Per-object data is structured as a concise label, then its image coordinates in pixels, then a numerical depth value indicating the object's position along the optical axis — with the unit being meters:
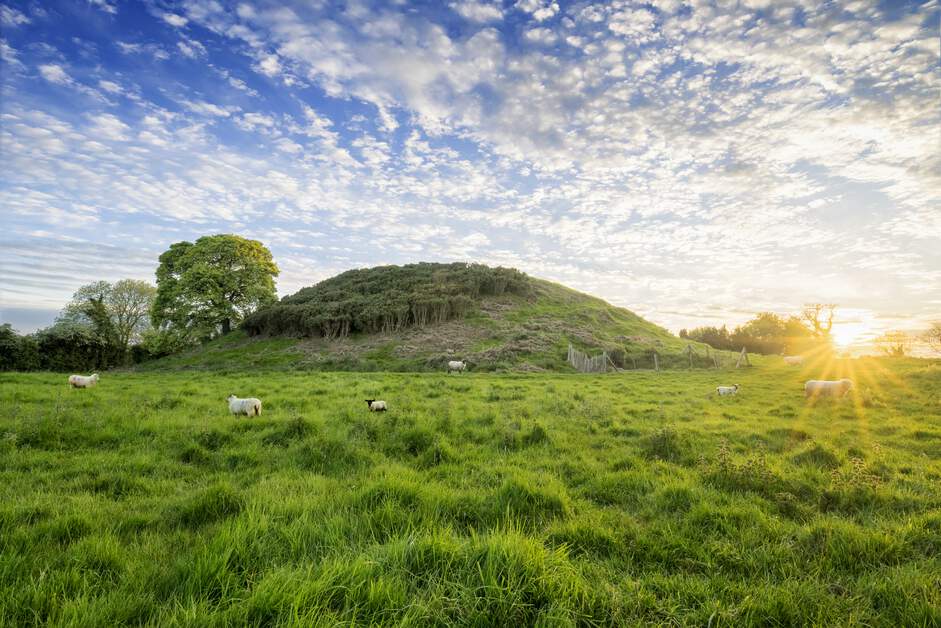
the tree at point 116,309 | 43.53
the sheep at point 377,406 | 11.39
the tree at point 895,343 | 31.39
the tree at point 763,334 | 66.06
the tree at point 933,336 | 31.96
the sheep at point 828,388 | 15.47
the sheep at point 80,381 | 16.38
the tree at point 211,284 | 44.19
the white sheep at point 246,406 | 10.89
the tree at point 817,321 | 62.29
